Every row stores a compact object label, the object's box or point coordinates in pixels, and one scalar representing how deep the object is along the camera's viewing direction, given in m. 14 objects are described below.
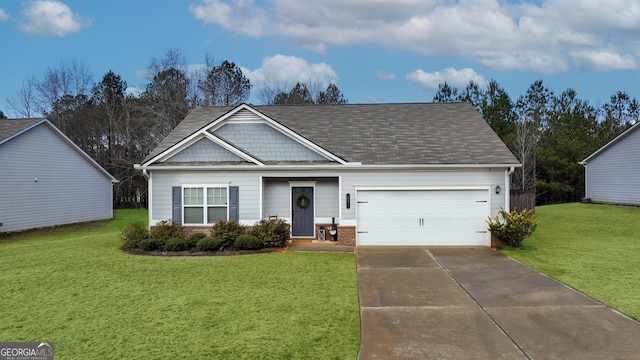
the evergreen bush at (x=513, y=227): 13.59
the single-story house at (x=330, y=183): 14.68
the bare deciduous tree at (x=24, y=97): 39.44
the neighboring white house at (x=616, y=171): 24.73
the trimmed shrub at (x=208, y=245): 13.59
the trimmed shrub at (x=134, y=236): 14.22
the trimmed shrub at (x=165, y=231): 14.14
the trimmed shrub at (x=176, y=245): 13.62
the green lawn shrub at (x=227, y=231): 13.94
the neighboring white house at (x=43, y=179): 20.39
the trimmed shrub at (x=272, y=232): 13.99
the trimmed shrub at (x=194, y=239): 13.92
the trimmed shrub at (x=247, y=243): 13.66
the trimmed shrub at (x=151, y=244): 13.78
